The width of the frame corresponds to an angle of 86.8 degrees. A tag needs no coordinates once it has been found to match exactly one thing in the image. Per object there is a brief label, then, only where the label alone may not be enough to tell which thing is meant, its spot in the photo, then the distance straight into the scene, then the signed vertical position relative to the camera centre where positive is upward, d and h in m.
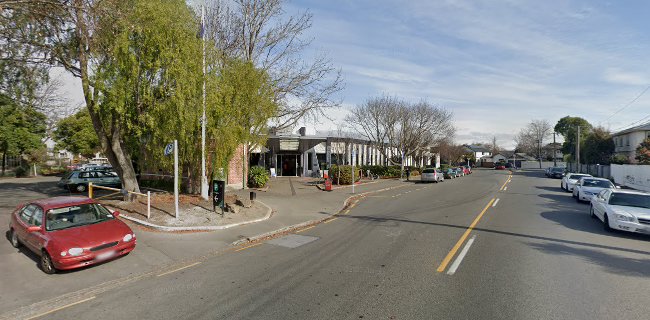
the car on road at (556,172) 42.97 -1.74
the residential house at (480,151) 119.81 +2.62
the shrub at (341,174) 28.83 -1.31
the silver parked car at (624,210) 9.33 -1.50
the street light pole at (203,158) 13.39 +0.03
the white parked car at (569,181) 23.89 -1.60
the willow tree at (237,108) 13.99 +2.23
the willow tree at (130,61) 12.12 +3.62
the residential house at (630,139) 42.84 +2.58
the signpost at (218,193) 11.95 -1.19
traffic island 10.81 -1.94
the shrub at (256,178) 22.77 -1.29
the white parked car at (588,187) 16.84 -1.46
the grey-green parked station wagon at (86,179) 19.67 -1.21
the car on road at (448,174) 42.71 -1.93
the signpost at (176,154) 10.63 +0.15
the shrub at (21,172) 34.91 -1.34
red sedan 6.73 -1.58
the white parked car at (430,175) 33.86 -1.64
